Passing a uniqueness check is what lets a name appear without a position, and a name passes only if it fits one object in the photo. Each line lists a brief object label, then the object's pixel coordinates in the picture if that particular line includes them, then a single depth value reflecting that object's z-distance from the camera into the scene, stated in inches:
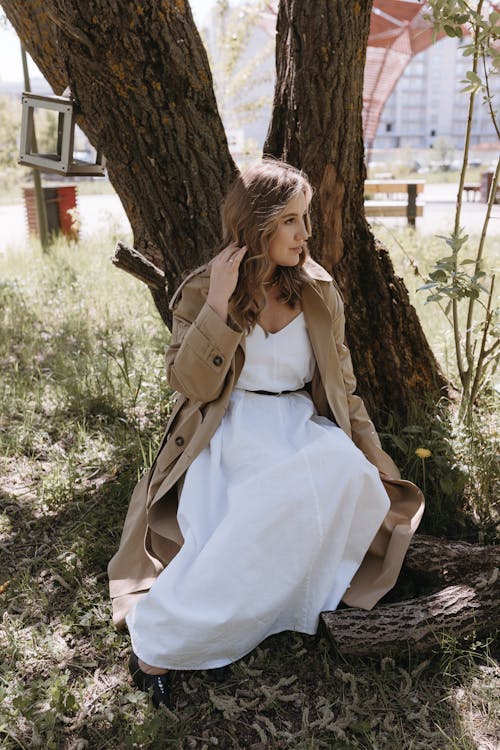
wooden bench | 387.5
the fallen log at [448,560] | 105.1
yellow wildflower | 119.5
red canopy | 613.6
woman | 90.9
